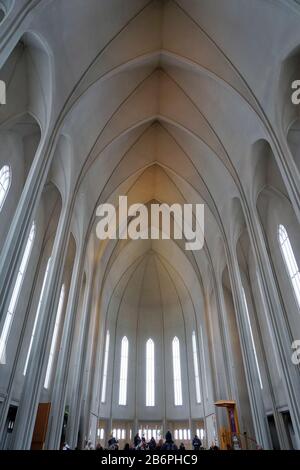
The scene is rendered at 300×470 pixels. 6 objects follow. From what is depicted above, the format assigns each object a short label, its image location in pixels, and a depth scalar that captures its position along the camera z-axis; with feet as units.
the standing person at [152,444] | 52.06
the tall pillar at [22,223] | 24.53
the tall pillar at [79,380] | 45.92
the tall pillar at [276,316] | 32.89
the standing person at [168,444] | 48.55
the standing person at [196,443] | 52.43
